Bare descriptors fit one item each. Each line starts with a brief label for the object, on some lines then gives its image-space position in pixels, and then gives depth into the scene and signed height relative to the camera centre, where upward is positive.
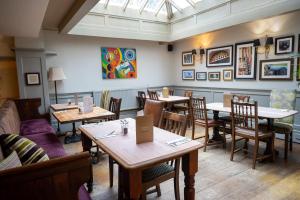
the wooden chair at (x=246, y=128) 2.82 -0.68
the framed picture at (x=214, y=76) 5.31 +0.19
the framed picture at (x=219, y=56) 4.98 +0.69
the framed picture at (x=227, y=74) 5.01 +0.21
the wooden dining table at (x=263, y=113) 2.89 -0.46
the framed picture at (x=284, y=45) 3.85 +0.73
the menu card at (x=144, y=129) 1.71 -0.38
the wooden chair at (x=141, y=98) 5.28 -0.38
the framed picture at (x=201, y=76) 5.67 +0.21
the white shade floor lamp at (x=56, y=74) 4.50 +0.26
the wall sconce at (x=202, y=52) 5.59 +0.87
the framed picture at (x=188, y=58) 5.96 +0.76
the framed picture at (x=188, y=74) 6.03 +0.29
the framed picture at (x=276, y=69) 3.91 +0.26
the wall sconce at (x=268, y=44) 4.09 +0.78
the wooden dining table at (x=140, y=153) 1.39 -0.52
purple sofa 1.48 -0.68
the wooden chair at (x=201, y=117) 3.56 -0.63
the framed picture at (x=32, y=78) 4.29 +0.17
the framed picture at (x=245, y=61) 4.49 +0.50
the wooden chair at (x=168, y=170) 1.71 -0.78
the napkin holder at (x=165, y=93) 5.21 -0.24
